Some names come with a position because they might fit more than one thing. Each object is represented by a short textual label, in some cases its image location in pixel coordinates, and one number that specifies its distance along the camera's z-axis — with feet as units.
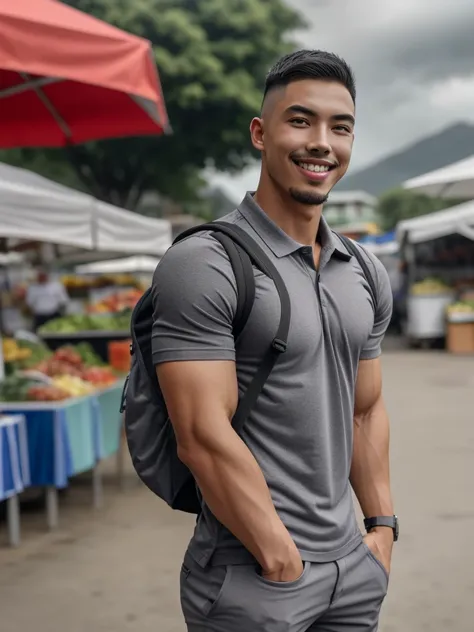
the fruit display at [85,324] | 38.88
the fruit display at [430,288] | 61.72
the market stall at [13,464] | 17.48
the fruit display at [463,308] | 57.62
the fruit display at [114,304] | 48.02
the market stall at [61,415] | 19.34
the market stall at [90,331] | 38.29
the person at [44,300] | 54.19
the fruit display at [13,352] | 26.48
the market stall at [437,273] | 59.93
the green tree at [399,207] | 324.35
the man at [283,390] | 5.62
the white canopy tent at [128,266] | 83.82
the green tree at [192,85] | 85.56
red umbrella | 15.94
